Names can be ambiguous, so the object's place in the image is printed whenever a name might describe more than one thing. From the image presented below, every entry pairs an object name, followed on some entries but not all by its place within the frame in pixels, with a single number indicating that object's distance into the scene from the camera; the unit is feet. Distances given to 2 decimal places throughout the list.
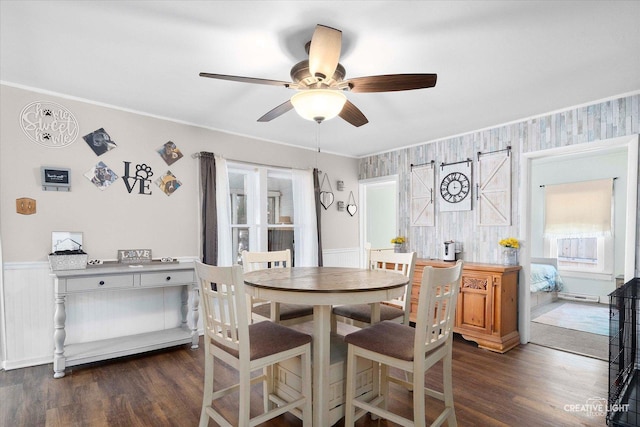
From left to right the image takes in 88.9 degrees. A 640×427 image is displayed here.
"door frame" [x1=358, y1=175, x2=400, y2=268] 18.33
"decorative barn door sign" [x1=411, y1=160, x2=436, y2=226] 14.67
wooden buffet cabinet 10.99
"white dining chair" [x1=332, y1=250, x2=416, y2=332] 8.28
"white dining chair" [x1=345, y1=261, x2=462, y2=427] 5.40
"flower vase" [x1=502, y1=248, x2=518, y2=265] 11.84
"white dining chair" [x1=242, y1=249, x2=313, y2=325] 8.11
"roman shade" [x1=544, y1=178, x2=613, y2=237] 17.69
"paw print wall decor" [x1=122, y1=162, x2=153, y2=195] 11.09
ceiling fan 5.72
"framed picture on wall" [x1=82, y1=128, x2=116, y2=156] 10.45
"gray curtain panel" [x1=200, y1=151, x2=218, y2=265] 12.25
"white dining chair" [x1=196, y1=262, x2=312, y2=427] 5.42
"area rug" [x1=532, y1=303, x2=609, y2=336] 13.41
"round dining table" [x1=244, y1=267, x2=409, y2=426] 5.80
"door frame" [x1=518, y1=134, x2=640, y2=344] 9.62
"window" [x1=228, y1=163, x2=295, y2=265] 14.02
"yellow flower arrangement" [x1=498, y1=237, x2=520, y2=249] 11.64
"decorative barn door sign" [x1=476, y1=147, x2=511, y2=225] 12.24
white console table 8.96
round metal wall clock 13.47
